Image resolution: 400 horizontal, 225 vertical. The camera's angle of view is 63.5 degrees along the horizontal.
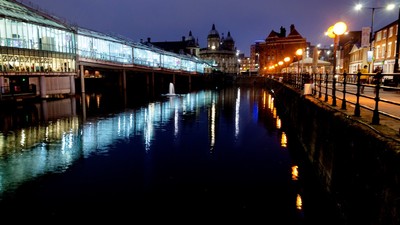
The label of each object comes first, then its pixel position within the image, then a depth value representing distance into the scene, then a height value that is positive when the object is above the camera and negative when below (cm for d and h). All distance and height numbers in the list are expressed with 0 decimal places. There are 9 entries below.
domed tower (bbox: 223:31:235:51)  19538 +2183
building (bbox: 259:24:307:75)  12512 +1250
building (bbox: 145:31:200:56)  12888 +1301
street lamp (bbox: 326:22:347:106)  1670 +259
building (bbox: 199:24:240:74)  17450 +1294
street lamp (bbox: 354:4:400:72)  2875 +674
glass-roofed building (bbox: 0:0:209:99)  3606 +338
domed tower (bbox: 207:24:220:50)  17925 +2107
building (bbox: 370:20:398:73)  4804 +513
